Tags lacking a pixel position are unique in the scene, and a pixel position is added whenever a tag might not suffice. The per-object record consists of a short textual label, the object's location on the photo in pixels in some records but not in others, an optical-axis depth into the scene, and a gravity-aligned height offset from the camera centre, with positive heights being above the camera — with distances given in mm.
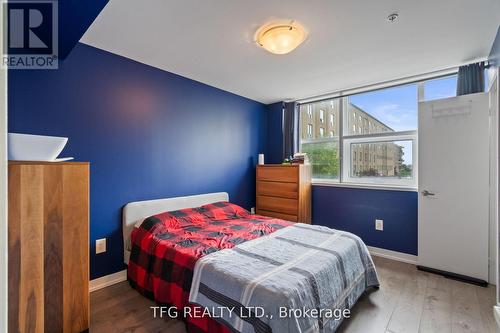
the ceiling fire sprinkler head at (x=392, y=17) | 1757 +1158
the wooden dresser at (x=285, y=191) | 3428 -397
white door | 2359 -196
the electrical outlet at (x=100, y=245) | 2258 -794
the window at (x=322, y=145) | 3680 +351
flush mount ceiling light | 1867 +1093
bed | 1316 -719
